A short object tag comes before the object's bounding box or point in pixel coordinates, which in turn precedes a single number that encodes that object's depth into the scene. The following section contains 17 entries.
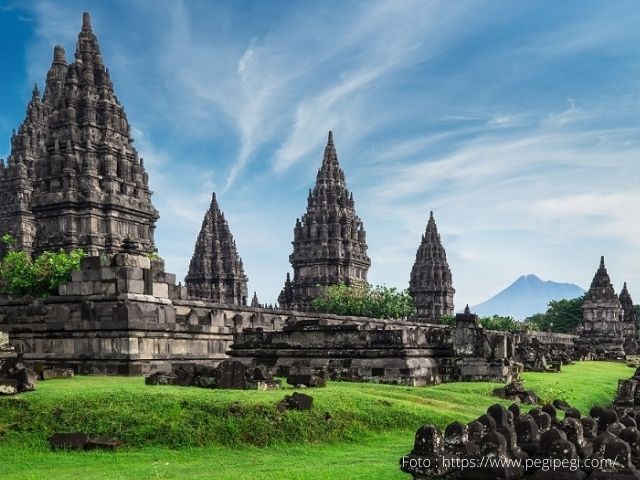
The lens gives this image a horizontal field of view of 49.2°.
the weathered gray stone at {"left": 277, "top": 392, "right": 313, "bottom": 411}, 12.15
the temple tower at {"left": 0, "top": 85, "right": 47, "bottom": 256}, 62.50
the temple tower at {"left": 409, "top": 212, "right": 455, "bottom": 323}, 91.88
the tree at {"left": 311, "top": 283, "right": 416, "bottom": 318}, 60.81
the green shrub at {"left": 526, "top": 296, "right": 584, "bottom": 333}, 95.94
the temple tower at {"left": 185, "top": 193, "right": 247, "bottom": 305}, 76.88
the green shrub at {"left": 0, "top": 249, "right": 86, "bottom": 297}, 30.95
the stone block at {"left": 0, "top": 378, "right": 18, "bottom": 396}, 12.89
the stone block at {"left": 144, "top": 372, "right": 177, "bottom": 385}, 15.16
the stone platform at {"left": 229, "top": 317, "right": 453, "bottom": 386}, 18.80
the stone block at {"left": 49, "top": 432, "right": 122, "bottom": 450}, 10.94
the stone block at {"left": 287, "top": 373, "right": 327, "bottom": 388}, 14.93
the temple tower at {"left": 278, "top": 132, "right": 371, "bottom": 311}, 70.12
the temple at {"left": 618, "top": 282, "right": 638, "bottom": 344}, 78.19
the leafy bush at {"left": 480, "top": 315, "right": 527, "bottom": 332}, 68.00
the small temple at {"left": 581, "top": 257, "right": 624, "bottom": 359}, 65.25
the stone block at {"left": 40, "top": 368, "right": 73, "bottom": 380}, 16.46
